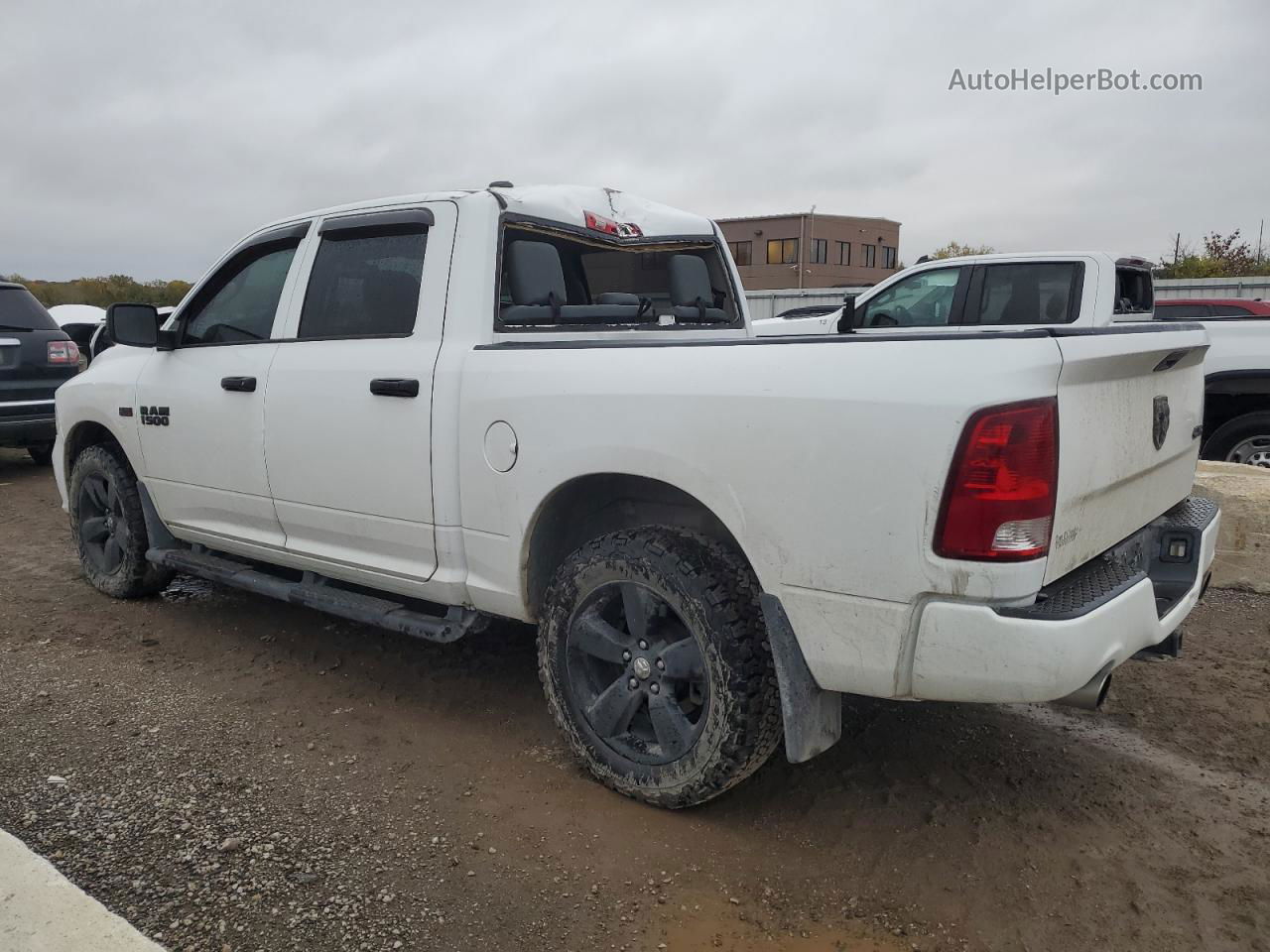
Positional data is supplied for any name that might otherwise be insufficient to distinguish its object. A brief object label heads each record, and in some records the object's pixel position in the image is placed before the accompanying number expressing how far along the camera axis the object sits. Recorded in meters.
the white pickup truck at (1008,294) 7.01
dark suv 8.62
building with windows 39.22
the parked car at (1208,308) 9.79
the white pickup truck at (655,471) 2.22
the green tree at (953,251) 37.72
